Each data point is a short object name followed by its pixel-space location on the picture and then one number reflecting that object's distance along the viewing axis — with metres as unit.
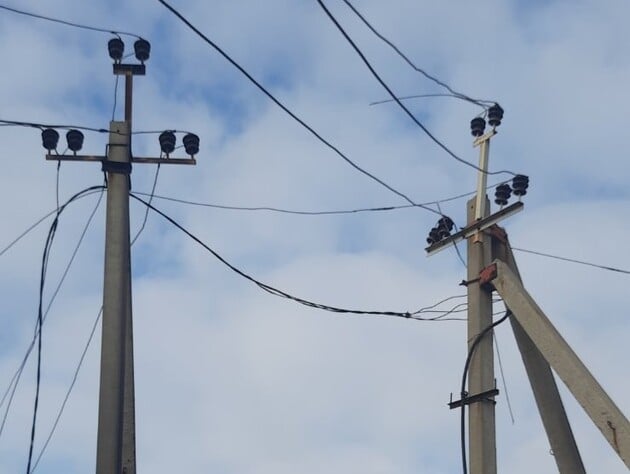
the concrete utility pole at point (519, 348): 11.84
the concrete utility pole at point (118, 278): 10.71
